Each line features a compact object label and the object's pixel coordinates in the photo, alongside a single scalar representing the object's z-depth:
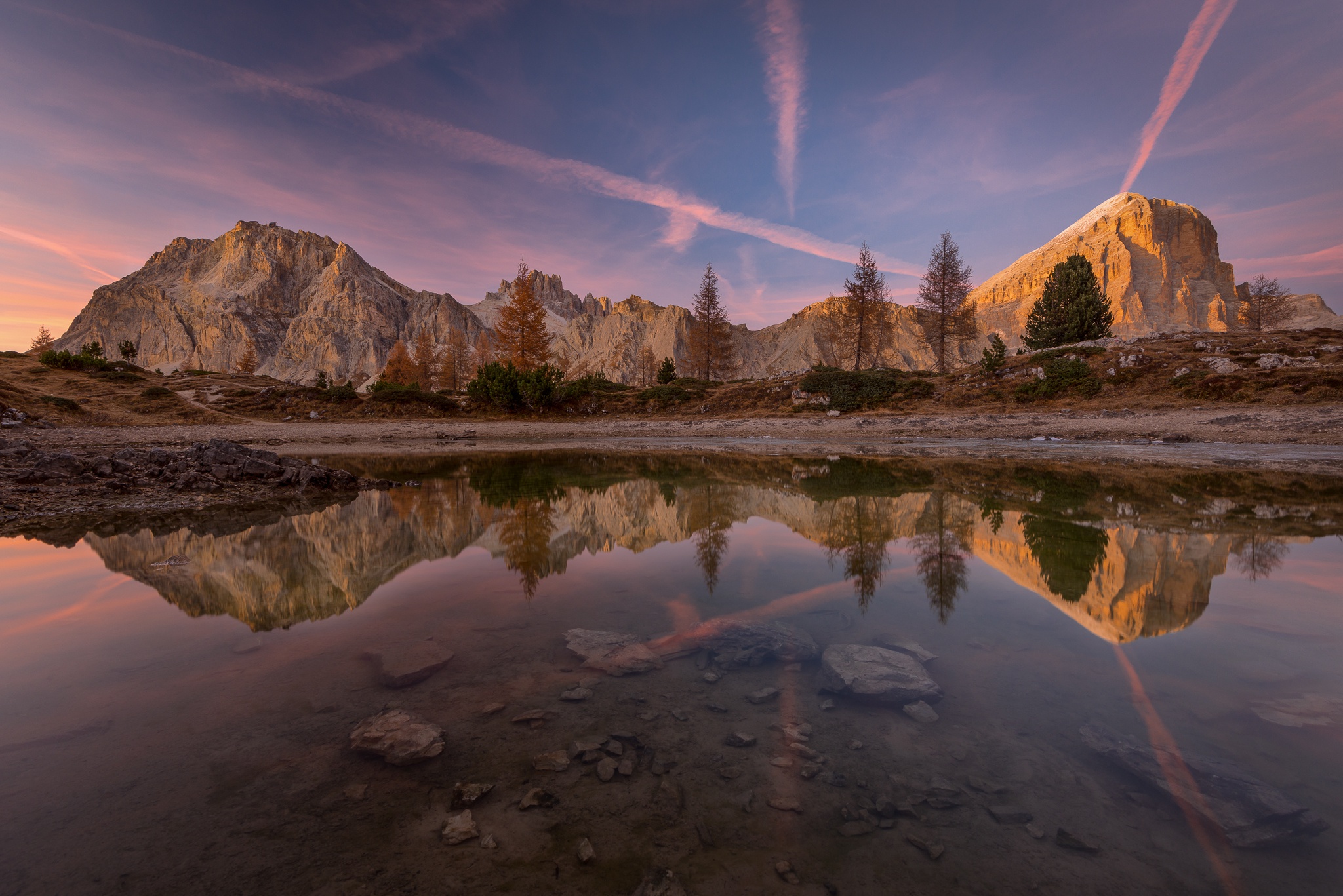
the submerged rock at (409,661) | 3.78
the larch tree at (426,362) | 67.88
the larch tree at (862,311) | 49.56
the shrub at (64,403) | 28.55
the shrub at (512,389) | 41.00
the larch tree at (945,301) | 49.34
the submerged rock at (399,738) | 2.91
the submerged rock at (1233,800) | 2.23
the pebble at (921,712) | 3.21
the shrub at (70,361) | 37.19
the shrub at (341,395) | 39.34
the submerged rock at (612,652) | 3.95
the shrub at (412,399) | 39.84
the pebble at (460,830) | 2.31
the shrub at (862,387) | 37.00
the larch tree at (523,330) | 47.72
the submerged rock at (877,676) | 3.44
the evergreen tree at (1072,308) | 43.75
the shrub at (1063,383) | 30.28
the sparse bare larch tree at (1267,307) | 71.00
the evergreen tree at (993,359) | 36.16
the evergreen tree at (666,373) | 52.06
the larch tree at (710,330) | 61.09
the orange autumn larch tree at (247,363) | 80.76
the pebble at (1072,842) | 2.23
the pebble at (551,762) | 2.81
